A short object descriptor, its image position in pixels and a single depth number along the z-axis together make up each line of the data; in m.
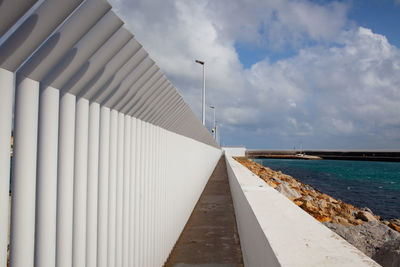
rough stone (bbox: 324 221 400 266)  5.02
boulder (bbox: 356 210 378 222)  10.60
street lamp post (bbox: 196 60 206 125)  23.71
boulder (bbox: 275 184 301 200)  11.54
